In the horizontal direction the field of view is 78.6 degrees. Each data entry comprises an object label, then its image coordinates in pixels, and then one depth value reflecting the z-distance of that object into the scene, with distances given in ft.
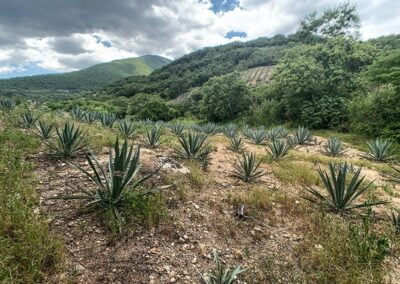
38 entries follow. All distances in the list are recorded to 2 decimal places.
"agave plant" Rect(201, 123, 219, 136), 46.42
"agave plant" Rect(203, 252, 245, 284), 6.82
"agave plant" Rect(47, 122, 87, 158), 14.57
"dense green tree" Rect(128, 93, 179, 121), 135.85
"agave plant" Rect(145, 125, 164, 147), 22.24
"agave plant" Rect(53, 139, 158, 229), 9.45
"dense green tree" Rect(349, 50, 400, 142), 43.50
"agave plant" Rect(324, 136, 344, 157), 31.58
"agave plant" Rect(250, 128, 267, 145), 36.91
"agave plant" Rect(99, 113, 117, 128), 32.86
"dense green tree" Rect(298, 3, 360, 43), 91.66
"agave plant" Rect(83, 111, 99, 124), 34.75
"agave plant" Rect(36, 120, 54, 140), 17.56
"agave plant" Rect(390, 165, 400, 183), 19.53
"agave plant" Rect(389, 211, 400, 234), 9.79
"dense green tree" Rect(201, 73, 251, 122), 108.37
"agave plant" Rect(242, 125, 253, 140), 40.86
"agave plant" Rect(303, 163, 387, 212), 12.04
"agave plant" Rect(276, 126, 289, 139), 44.10
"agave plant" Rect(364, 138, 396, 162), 29.09
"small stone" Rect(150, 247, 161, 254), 8.20
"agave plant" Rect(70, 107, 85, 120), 37.18
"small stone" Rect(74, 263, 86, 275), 6.93
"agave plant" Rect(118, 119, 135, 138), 26.14
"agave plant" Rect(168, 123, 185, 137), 32.97
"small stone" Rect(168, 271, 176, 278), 7.47
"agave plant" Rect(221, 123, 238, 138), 37.52
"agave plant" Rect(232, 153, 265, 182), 15.83
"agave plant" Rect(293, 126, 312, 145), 39.99
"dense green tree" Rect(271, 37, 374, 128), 66.85
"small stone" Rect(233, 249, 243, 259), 8.55
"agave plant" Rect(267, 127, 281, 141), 39.31
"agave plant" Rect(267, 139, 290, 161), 23.18
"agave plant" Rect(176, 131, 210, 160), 18.75
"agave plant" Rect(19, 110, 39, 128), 20.51
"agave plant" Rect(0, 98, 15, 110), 27.87
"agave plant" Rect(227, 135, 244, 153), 26.50
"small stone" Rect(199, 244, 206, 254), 8.65
